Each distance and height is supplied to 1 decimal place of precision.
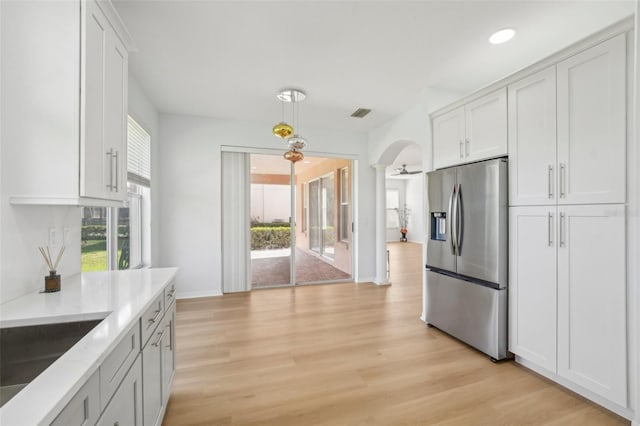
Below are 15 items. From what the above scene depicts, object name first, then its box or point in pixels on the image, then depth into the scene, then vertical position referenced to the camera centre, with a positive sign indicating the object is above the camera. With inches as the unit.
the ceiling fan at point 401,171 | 376.6 +60.2
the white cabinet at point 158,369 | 58.1 -36.4
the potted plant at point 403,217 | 506.8 -6.4
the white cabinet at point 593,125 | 73.6 +24.5
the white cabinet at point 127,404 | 41.0 -30.3
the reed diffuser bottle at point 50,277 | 61.5 -13.9
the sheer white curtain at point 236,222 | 191.0 -6.0
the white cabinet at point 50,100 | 55.7 +22.7
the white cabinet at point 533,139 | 88.9 +24.4
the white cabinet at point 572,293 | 74.2 -23.7
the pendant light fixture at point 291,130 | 138.6 +40.6
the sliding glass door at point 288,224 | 205.9 -8.3
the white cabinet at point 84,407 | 29.9 -22.3
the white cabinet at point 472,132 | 104.9 +33.5
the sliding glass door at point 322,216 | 276.5 -2.5
